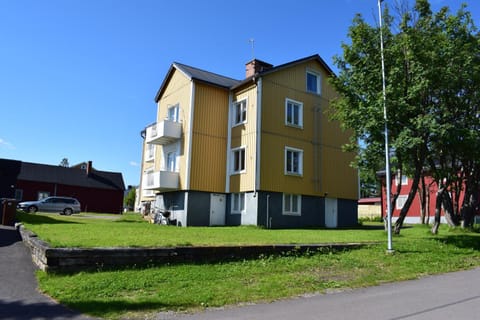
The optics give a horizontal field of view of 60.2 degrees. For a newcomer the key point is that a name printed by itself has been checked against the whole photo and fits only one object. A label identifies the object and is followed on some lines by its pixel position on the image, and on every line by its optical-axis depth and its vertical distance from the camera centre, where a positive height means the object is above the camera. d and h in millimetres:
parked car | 37469 +521
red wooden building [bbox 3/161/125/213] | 49844 +3297
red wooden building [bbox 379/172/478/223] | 41281 +1952
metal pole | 13056 +1460
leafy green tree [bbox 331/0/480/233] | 15422 +5141
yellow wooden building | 24188 +4011
